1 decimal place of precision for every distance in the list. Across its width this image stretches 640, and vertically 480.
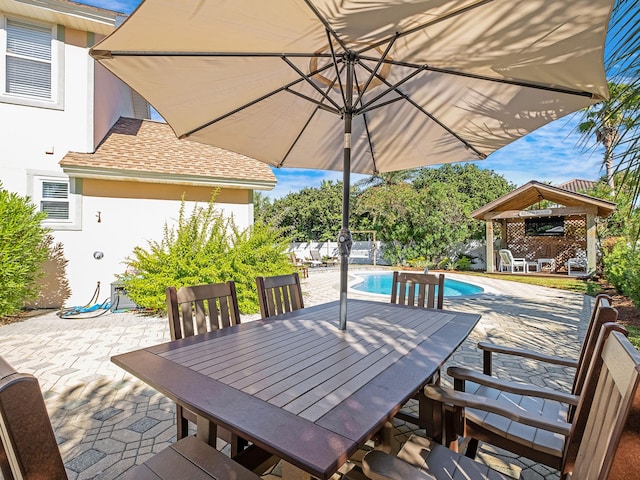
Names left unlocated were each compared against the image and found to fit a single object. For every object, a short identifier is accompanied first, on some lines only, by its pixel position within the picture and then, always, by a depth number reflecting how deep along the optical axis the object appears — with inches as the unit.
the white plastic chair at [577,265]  609.0
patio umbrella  75.5
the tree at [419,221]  738.2
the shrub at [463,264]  746.2
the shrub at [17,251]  230.1
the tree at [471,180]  1125.1
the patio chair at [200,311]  90.6
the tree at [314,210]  1105.4
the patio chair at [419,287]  145.1
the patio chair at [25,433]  31.4
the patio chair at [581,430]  36.2
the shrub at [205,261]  266.8
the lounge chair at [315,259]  838.3
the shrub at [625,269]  267.1
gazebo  556.7
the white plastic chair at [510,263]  648.5
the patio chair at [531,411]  69.6
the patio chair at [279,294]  121.9
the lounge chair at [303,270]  536.2
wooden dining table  49.7
